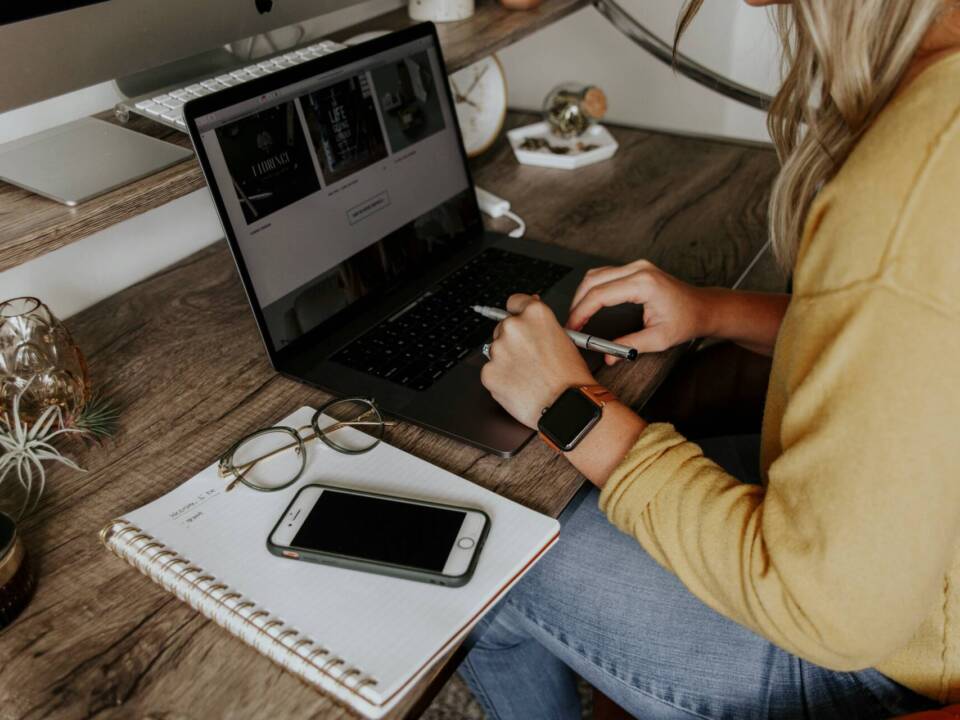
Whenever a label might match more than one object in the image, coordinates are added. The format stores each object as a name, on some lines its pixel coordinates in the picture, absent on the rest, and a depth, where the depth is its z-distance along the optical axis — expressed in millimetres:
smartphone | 627
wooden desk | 580
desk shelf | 726
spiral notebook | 562
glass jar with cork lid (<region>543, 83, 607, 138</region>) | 1429
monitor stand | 791
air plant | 762
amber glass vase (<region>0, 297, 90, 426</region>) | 807
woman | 512
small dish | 1396
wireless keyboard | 879
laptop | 833
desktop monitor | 755
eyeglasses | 738
